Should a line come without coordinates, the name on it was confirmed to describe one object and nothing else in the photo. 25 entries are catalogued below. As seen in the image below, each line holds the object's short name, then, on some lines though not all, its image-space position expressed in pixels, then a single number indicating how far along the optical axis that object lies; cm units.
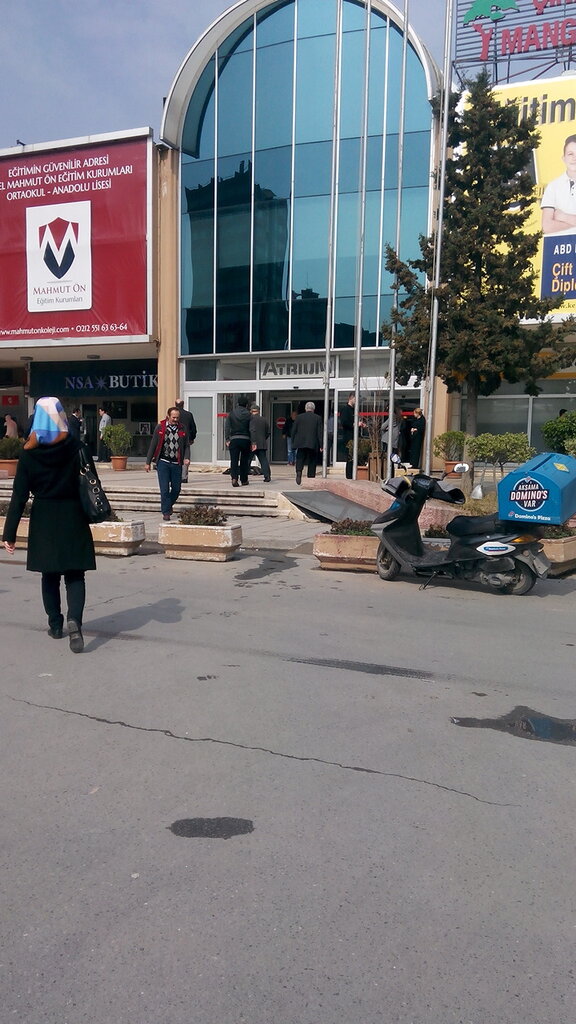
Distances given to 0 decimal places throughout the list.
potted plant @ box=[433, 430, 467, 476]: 1658
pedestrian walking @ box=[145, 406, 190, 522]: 1234
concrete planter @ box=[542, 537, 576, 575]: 915
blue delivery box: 753
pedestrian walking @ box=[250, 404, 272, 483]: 1594
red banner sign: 2364
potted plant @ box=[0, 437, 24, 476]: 1984
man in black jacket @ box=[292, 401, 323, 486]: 1543
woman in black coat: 580
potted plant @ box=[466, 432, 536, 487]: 1312
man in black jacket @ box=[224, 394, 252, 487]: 1472
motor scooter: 786
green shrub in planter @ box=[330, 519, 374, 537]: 953
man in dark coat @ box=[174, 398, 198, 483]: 1506
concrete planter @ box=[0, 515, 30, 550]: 1159
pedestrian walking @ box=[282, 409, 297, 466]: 2326
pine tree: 1356
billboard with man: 1930
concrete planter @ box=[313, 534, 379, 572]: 938
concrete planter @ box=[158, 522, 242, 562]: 1004
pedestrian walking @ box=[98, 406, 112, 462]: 2453
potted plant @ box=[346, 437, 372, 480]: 1659
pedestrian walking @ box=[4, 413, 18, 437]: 2369
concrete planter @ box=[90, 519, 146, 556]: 1062
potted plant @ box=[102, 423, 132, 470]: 2202
